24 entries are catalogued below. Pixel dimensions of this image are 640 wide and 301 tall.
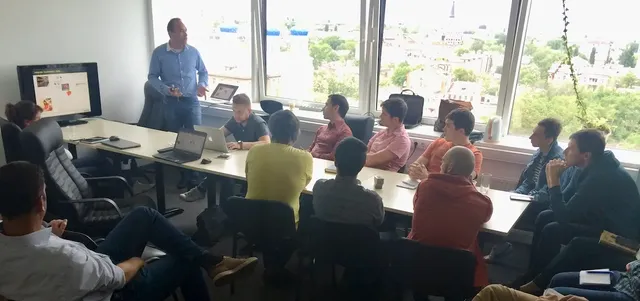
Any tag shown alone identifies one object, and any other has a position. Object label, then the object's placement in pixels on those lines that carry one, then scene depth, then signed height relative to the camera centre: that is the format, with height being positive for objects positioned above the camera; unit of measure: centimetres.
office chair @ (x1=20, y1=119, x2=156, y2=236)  277 -100
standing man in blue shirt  489 -49
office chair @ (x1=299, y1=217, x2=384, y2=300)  232 -105
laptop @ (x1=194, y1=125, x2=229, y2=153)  367 -81
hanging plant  378 -29
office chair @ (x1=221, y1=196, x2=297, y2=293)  257 -102
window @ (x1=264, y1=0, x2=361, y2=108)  486 -15
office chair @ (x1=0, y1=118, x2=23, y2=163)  316 -74
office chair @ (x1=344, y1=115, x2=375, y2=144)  404 -74
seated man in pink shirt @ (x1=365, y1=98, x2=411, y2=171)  358 -78
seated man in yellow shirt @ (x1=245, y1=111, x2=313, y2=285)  274 -76
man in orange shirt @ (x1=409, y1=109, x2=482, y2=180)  311 -66
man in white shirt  171 -84
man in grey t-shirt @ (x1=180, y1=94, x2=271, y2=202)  392 -79
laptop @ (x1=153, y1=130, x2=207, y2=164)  350 -87
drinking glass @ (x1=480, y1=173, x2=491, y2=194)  285 -84
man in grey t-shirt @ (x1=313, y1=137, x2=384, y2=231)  241 -80
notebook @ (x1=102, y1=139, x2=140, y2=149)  375 -90
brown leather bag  409 -58
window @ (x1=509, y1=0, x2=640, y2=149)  373 -17
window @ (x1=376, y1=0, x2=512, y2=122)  417 -10
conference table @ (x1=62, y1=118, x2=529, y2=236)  265 -92
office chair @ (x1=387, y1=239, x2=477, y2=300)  213 -104
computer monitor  429 -57
